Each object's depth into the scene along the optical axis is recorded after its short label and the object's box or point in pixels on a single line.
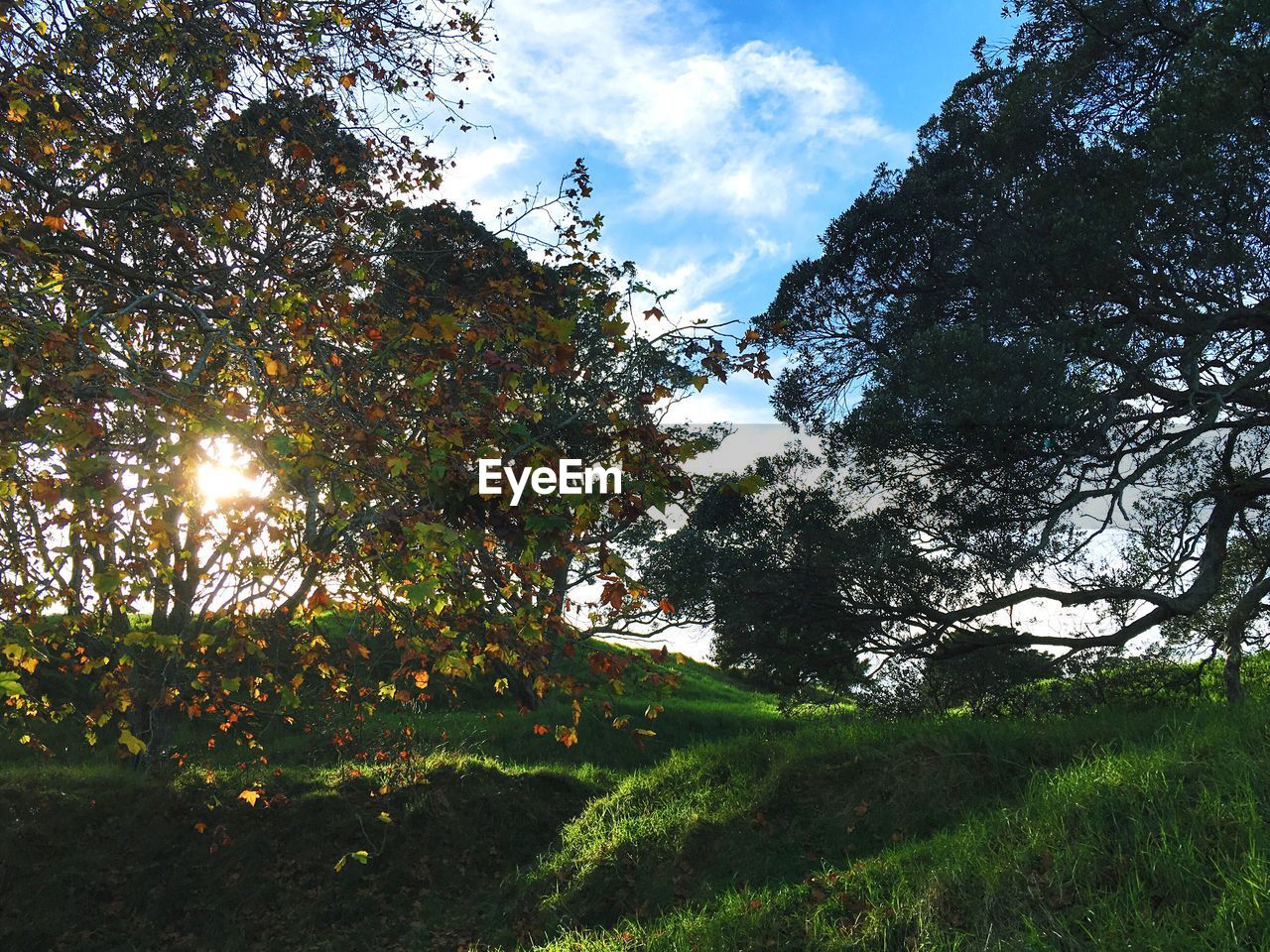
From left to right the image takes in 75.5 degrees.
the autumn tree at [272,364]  5.15
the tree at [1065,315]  10.36
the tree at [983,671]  12.44
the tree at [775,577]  12.87
